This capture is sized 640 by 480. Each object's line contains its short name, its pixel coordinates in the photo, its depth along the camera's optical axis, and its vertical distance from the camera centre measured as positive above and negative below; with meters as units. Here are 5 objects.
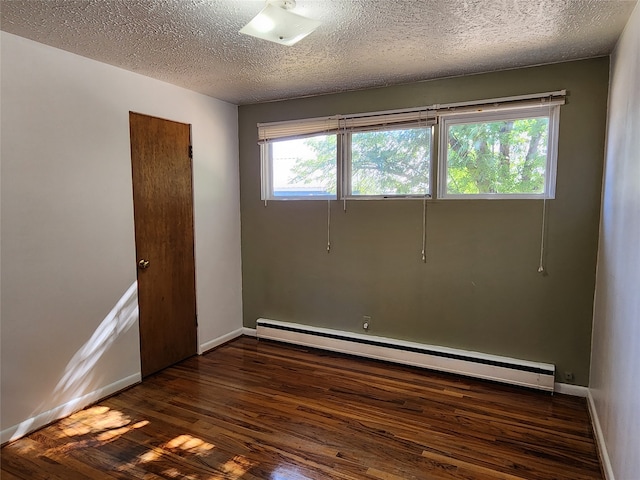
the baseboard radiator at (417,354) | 3.03 -1.30
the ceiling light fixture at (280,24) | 1.86 +0.90
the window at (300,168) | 3.81 +0.38
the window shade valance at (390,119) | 2.92 +0.77
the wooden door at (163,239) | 3.23 -0.29
